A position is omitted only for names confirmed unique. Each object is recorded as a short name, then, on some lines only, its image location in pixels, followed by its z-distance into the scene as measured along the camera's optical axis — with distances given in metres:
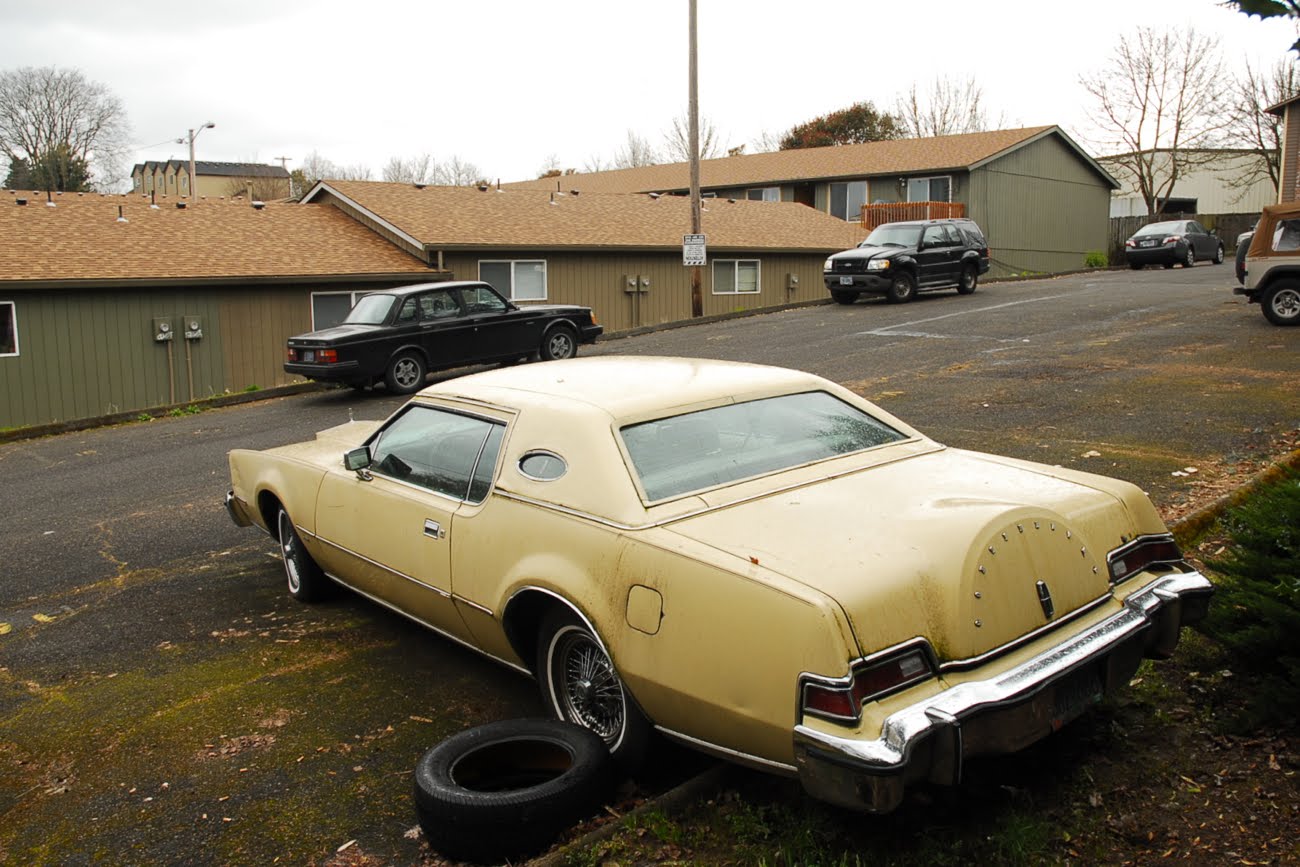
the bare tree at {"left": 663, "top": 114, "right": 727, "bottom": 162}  70.47
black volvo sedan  15.30
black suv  22.94
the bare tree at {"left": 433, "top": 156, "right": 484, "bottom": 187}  95.69
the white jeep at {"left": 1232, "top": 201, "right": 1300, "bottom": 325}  15.24
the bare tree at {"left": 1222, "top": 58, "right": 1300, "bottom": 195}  45.38
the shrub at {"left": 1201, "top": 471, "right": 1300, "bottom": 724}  3.70
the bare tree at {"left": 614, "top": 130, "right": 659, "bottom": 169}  84.00
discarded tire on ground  3.42
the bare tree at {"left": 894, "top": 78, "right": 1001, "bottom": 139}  62.38
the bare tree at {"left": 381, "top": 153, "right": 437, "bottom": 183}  96.19
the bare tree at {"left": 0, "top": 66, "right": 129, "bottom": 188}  69.88
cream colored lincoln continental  3.09
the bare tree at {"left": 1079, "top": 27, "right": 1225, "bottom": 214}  46.75
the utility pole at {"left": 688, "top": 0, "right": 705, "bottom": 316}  23.48
